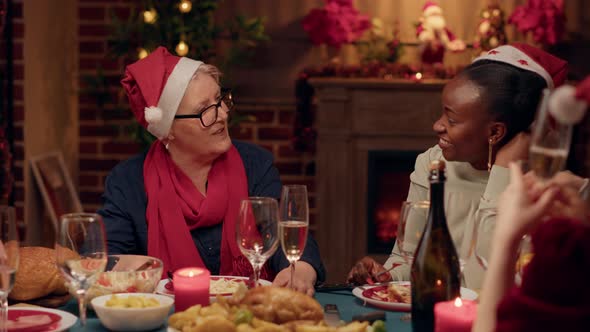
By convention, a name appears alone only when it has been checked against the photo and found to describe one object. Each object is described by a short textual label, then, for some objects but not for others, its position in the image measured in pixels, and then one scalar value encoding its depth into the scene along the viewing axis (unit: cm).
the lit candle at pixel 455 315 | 130
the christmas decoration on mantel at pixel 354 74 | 438
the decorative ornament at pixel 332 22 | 431
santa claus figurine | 431
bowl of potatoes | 151
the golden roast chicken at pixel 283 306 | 146
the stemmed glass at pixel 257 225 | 163
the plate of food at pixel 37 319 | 151
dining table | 158
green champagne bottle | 148
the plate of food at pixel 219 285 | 179
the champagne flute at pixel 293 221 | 169
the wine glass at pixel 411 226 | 160
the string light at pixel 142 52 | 397
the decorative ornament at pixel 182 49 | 390
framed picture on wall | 389
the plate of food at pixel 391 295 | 169
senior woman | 238
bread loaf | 173
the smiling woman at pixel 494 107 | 216
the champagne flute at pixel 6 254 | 142
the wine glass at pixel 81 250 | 146
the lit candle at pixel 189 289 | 159
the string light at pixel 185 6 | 399
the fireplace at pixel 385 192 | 454
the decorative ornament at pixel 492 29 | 434
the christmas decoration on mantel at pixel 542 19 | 430
